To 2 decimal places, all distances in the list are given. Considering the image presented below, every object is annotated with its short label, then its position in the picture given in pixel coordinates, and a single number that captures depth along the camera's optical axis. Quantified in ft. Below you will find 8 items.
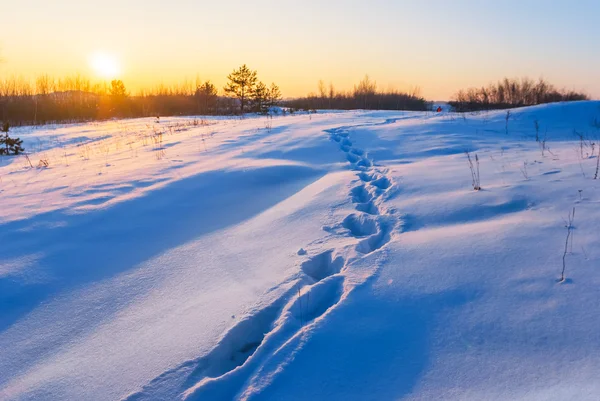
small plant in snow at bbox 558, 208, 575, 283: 7.15
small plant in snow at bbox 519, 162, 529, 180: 13.09
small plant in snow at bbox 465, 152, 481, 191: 12.57
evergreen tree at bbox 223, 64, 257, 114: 104.68
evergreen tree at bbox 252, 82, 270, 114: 103.14
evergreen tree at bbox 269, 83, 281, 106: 104.14
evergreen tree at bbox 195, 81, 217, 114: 103.41
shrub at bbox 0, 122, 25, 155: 33.86
